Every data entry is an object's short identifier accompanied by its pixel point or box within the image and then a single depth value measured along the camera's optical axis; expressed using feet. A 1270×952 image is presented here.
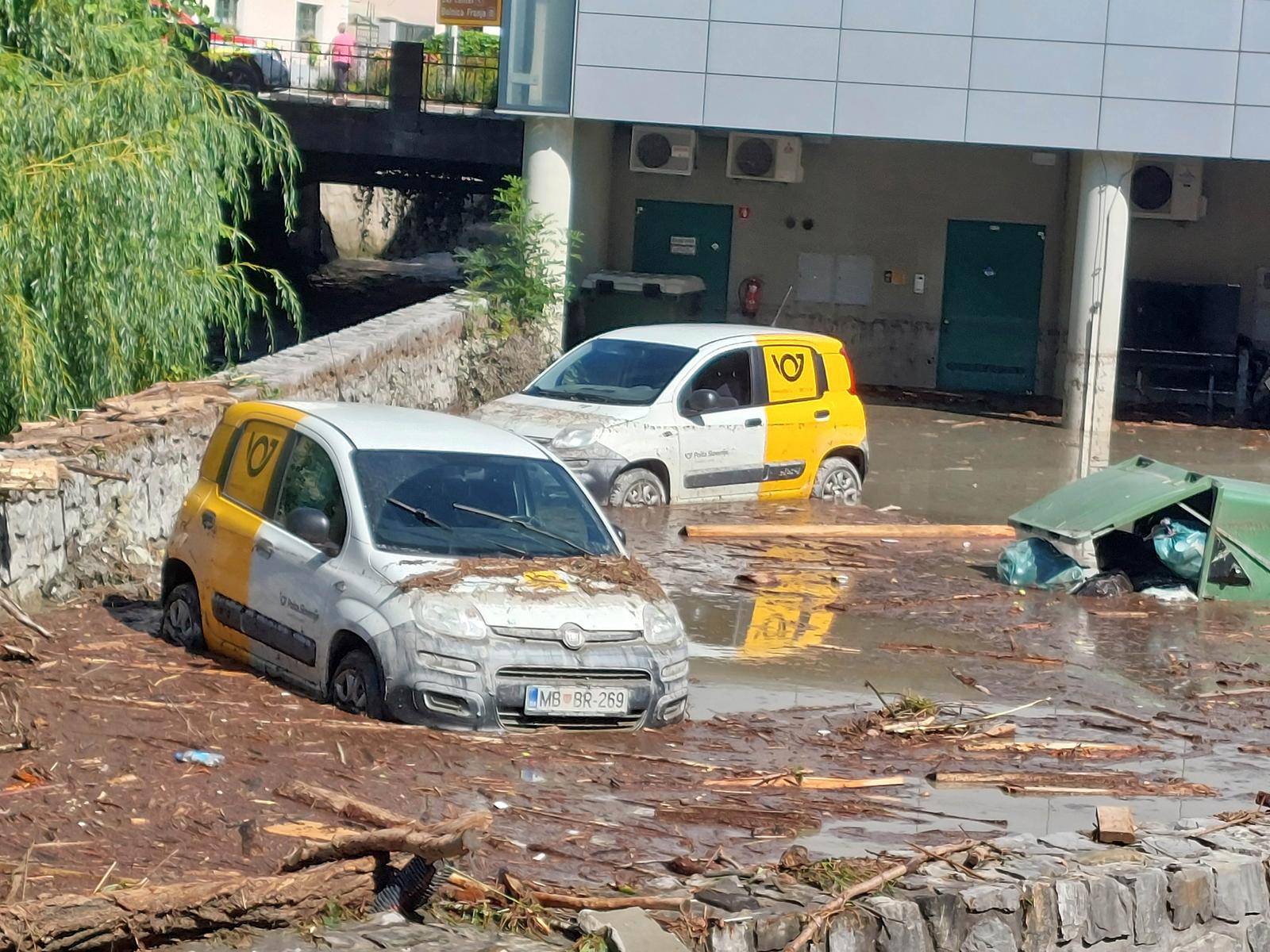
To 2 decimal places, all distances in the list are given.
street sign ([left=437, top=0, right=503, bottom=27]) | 139.23
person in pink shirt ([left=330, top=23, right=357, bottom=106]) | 123.65
